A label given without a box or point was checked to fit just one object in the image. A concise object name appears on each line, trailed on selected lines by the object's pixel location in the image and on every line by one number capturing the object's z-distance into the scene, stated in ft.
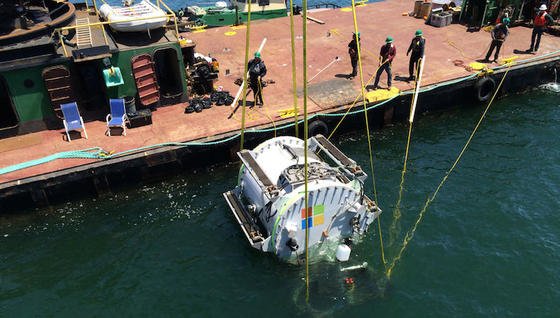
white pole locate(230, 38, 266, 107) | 55.35
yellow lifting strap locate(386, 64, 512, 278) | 40.24
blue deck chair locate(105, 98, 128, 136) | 50.60
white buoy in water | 38.17
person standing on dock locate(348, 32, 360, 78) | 60.74
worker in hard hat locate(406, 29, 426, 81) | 57.62
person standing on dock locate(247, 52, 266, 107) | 53.01
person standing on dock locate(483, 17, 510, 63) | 61.87
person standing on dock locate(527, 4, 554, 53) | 65.26
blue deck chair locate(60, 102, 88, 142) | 49.66
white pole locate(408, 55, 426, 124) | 55.14
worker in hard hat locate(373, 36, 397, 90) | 56.54
